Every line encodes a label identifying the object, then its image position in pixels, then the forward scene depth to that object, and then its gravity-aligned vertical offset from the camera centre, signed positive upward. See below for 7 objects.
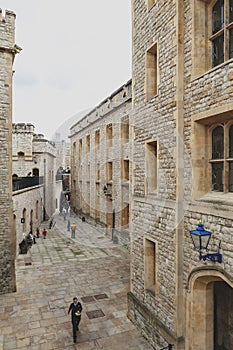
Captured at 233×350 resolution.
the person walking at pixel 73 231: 18.20 -4.08
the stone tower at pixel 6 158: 9.64 +0.51
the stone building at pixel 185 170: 4.85 +0.03
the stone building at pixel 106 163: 15.66 +0.67
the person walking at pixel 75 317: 6.97 -3.87
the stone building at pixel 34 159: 23.98 +1.19
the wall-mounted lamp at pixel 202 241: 4.75 -1.31
